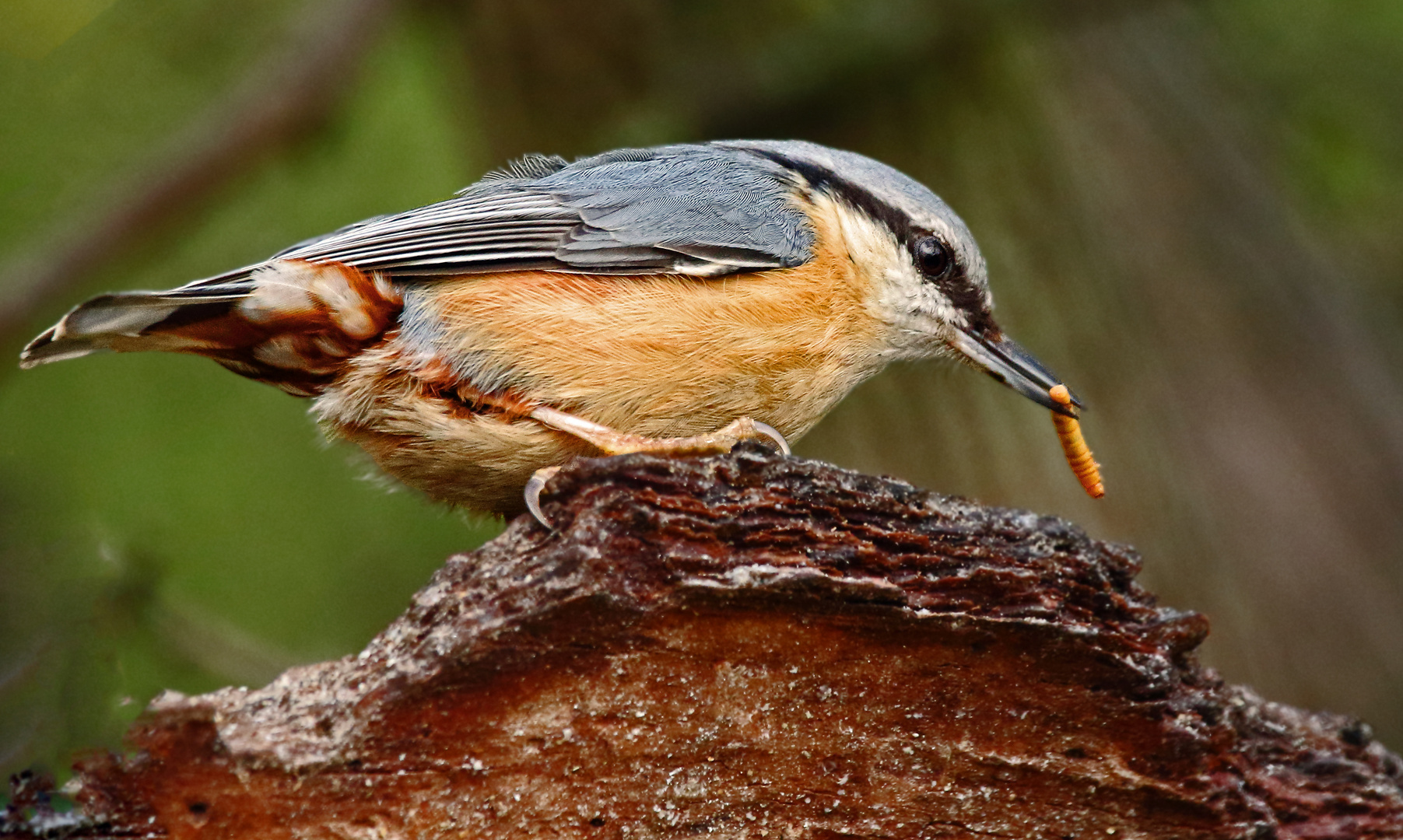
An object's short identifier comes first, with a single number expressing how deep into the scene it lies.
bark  4.58
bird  6.01
